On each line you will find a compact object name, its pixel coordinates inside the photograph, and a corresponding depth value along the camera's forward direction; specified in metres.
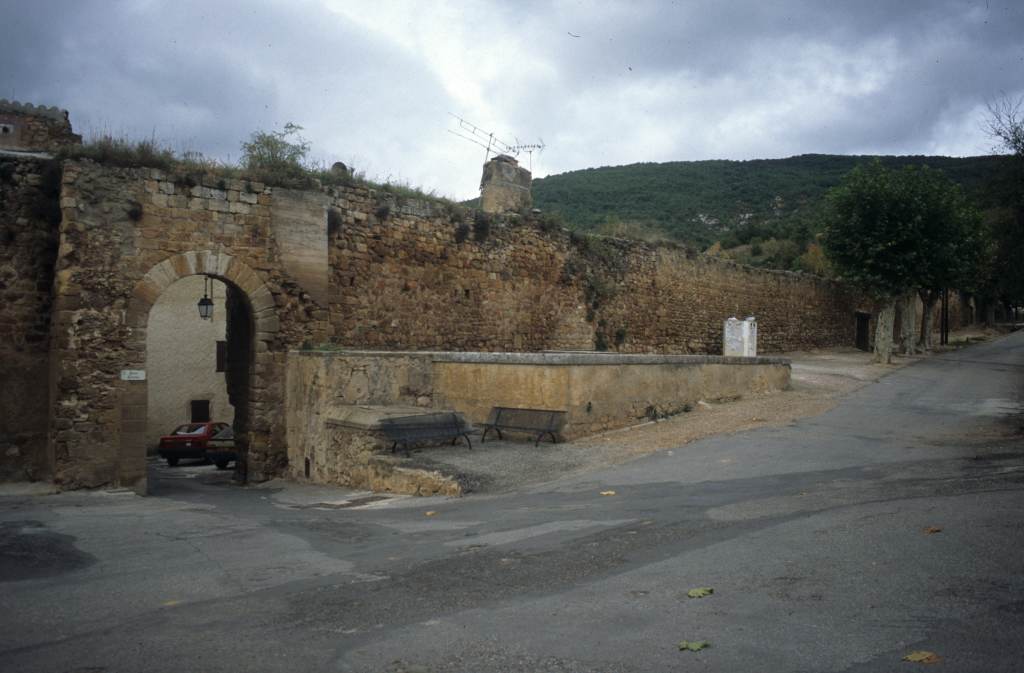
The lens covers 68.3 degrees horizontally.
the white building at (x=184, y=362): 23.17
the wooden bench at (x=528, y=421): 11.06
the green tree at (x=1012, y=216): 11.88
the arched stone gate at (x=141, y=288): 10.78
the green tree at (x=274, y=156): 13.26
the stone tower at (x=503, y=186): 18.89
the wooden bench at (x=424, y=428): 10.15
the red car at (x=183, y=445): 19.94
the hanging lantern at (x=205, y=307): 14.47
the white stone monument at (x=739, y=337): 21.72
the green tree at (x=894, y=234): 23.47
